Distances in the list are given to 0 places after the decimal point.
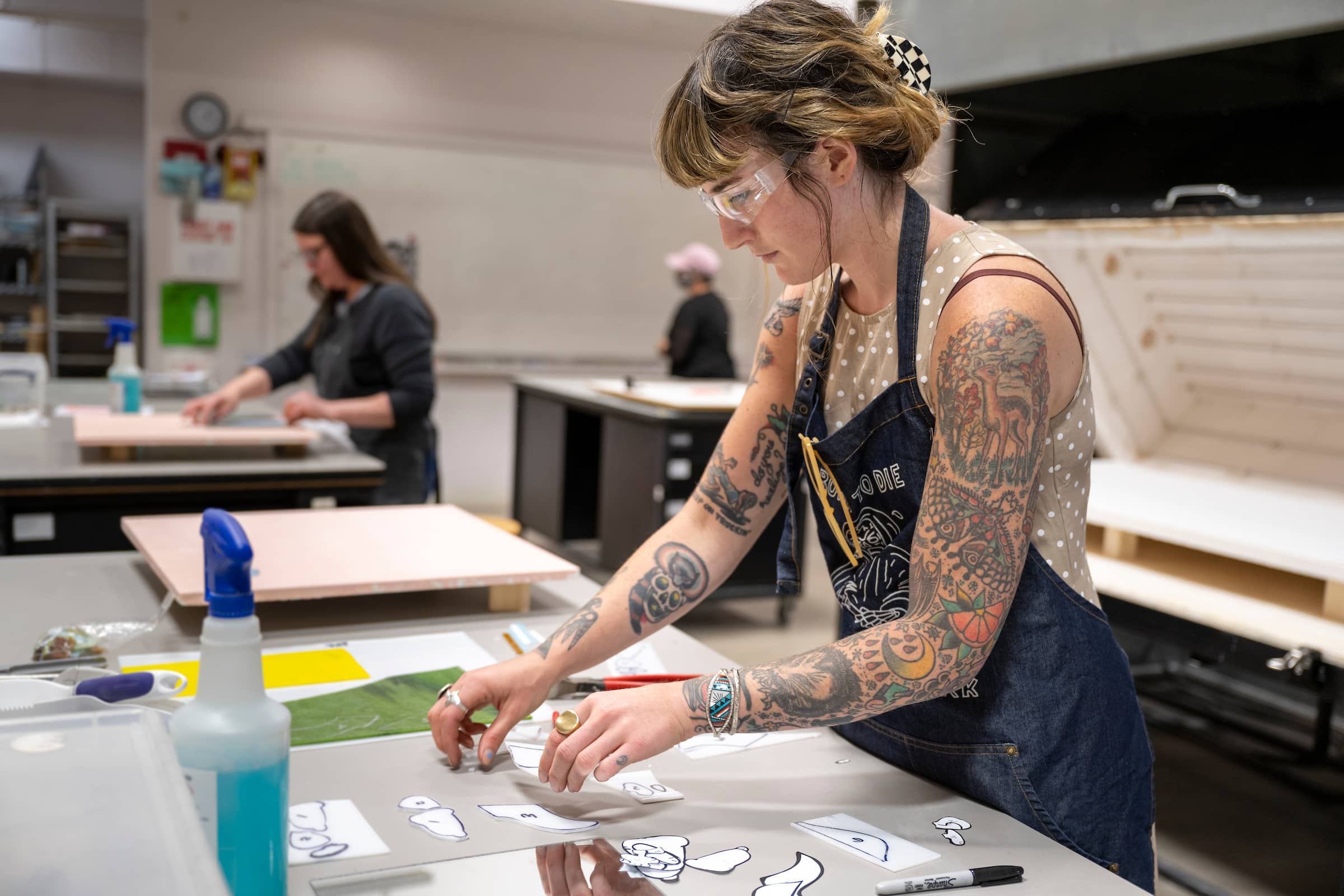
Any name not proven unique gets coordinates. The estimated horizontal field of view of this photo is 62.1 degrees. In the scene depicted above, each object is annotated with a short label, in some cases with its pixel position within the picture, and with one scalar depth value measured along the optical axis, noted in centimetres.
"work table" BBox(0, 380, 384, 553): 258
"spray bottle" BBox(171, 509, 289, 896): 66
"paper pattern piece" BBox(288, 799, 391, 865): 91
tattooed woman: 100
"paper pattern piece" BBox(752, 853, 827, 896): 88
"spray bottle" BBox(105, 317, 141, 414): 338
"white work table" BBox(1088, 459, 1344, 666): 206
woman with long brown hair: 324
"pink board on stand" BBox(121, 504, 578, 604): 152
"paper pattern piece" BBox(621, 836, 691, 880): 90
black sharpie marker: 88
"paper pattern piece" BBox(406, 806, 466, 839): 95
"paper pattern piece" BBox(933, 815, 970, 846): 100
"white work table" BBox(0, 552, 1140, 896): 92
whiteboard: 639
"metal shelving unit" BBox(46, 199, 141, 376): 835
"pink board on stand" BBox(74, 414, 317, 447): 278
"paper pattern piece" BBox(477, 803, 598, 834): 98
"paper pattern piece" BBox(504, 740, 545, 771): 111
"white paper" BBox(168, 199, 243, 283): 604
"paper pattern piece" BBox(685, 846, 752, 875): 92
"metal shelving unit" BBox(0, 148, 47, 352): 838
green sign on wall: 617
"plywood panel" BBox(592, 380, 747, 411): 430
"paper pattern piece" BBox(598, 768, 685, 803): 106
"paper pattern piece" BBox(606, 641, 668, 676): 141
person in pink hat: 598
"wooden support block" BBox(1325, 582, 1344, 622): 204
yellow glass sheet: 130
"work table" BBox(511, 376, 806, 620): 432
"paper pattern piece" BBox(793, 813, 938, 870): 95
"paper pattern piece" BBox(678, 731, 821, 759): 118
